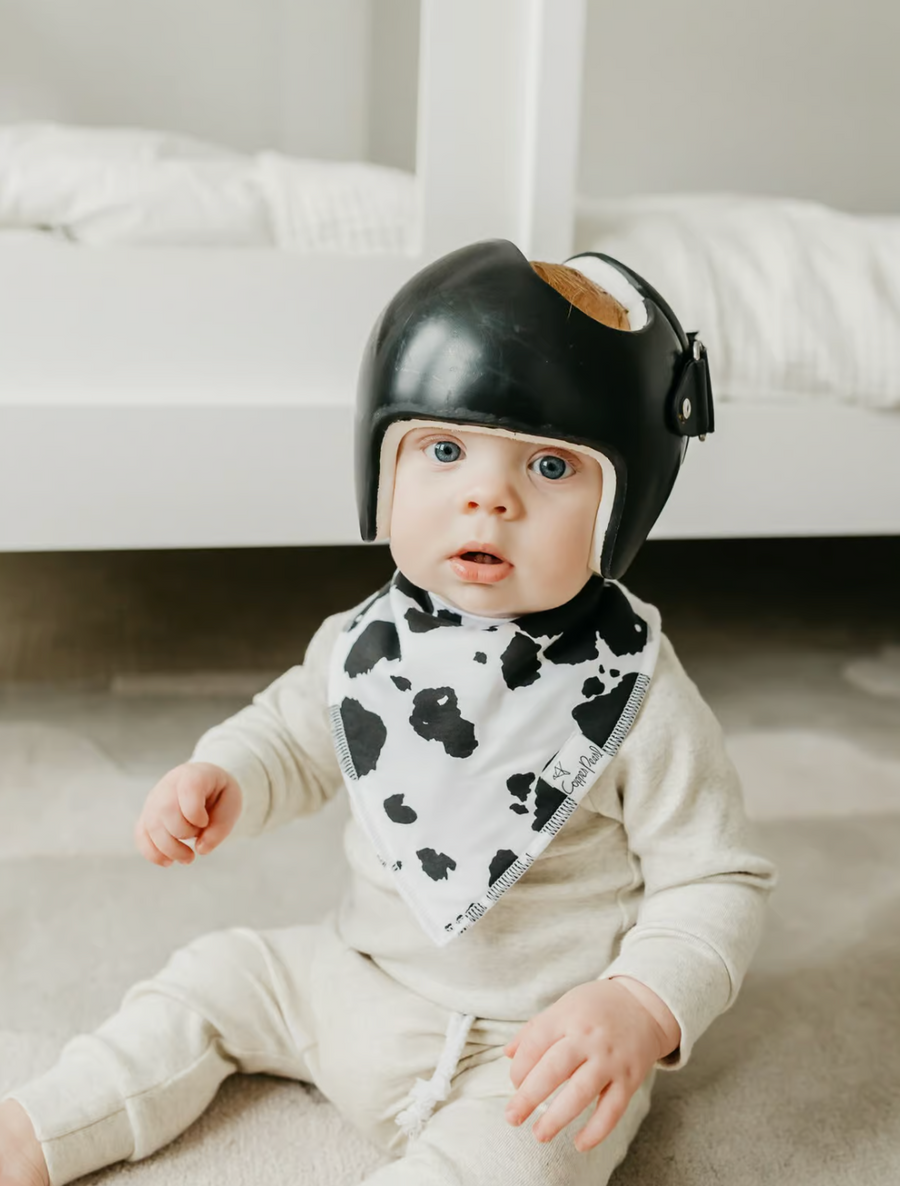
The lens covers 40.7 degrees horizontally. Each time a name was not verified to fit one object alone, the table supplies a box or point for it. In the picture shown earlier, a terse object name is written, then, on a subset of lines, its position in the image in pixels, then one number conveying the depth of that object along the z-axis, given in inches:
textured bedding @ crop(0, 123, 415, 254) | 40.7
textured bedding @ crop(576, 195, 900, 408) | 42.5
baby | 21.1
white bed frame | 38.8
